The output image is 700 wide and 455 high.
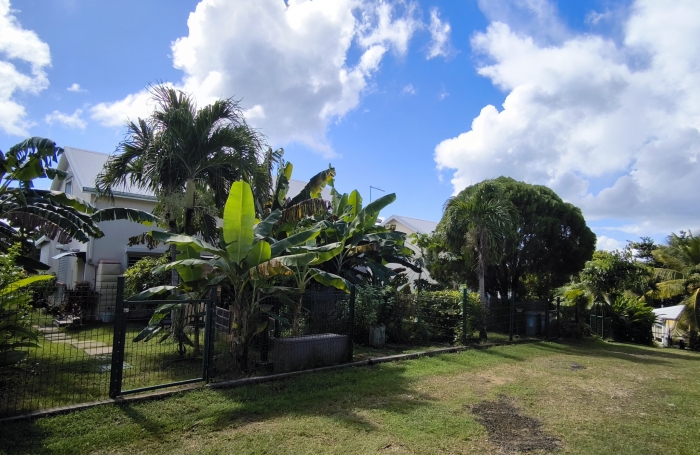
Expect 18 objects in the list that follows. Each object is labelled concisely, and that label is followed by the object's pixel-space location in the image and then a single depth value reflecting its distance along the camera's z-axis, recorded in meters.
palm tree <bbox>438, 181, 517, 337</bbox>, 14.59
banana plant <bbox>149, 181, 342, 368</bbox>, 7.61
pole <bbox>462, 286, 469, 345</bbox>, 12.80
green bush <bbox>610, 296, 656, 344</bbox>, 20.14
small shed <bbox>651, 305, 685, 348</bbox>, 22.77
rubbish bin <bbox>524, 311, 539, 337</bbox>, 16.50
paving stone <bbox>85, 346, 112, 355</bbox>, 9.61
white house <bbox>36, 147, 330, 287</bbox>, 16.56
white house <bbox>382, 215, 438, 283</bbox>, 28.53
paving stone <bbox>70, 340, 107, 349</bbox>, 9.43
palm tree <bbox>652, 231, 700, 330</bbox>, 18.55
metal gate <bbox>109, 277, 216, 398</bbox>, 6.28
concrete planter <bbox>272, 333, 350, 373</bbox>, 8.27
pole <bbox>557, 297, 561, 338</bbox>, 16.99
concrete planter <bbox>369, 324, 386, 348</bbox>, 11.64
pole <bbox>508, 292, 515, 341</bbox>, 14.59
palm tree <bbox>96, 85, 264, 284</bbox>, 10.97
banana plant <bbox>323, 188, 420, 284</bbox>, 13.31
